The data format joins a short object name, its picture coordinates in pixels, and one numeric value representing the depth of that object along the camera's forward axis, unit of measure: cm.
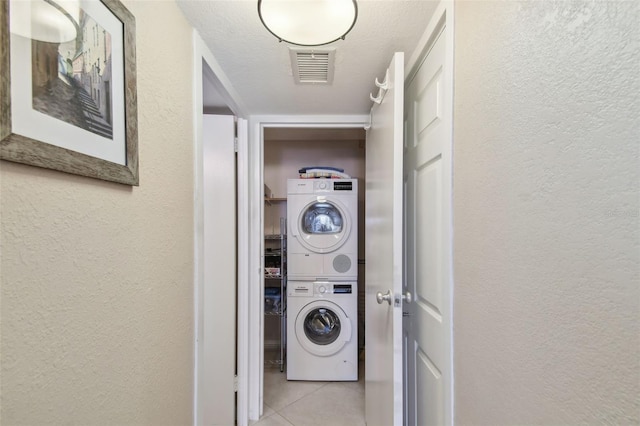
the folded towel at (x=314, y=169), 266
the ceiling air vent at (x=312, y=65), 128
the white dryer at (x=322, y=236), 252
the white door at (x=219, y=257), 182
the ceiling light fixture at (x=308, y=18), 85
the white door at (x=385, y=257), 114
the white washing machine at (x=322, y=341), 248
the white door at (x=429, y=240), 94
